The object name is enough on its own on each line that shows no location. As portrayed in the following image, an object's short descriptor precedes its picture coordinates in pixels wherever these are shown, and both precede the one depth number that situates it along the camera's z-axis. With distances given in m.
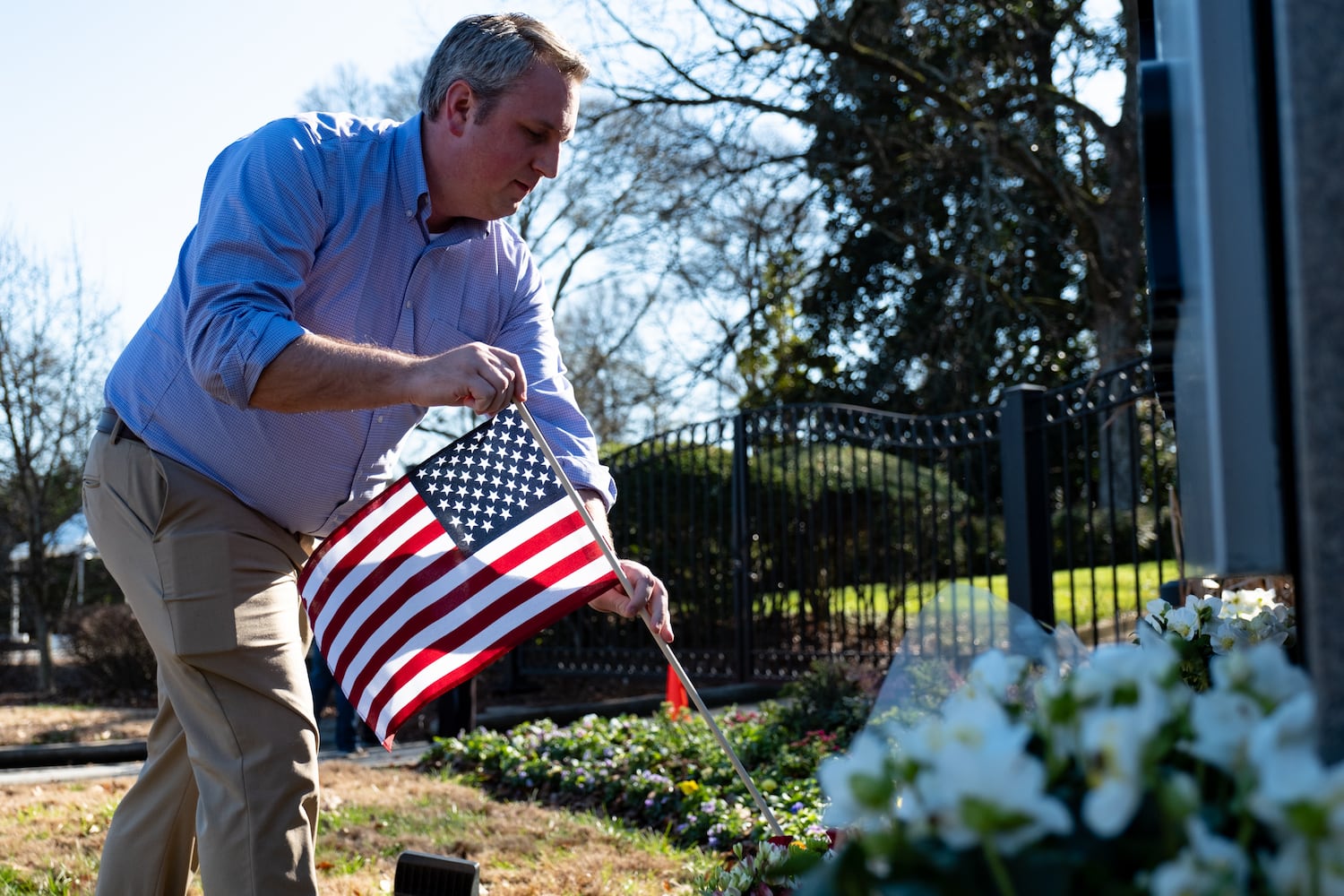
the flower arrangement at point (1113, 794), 0.84
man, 2.51
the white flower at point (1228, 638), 2.10
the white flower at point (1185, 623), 2.21
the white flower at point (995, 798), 0.84
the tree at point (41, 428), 13.72
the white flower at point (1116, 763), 0.84
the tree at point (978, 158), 11.62
